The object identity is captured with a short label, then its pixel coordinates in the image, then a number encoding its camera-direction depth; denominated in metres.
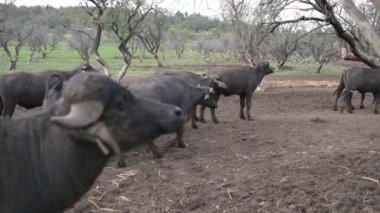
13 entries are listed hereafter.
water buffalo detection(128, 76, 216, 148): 10.40
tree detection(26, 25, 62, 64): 67.10
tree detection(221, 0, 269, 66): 26.41
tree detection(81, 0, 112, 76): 22.97
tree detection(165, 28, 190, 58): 93.88
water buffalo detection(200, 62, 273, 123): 16.56
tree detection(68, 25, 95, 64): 59.09
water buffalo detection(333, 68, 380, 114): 18.66
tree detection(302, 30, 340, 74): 46.96
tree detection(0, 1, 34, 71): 35.72
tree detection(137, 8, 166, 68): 57.15
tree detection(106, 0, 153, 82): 23.25
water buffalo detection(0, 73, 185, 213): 4.39
